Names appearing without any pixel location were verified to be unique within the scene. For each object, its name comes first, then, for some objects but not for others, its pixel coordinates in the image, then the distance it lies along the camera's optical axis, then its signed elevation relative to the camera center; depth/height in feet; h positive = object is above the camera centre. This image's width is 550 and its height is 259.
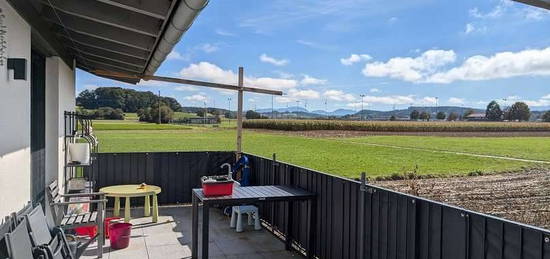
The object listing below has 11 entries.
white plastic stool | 19.53 -4.56
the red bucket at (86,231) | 17.69 -4.82
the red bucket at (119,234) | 16.69 -4.63
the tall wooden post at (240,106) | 24.80 +0.64
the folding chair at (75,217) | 15.40 -3.87
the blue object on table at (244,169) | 21.86 -2.67
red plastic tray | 14.48 -2.38
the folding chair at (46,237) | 9.99 -3.10
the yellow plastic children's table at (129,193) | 20.45 -3.69
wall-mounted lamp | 10.25 +1.13
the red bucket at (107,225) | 18.32 -4.69
